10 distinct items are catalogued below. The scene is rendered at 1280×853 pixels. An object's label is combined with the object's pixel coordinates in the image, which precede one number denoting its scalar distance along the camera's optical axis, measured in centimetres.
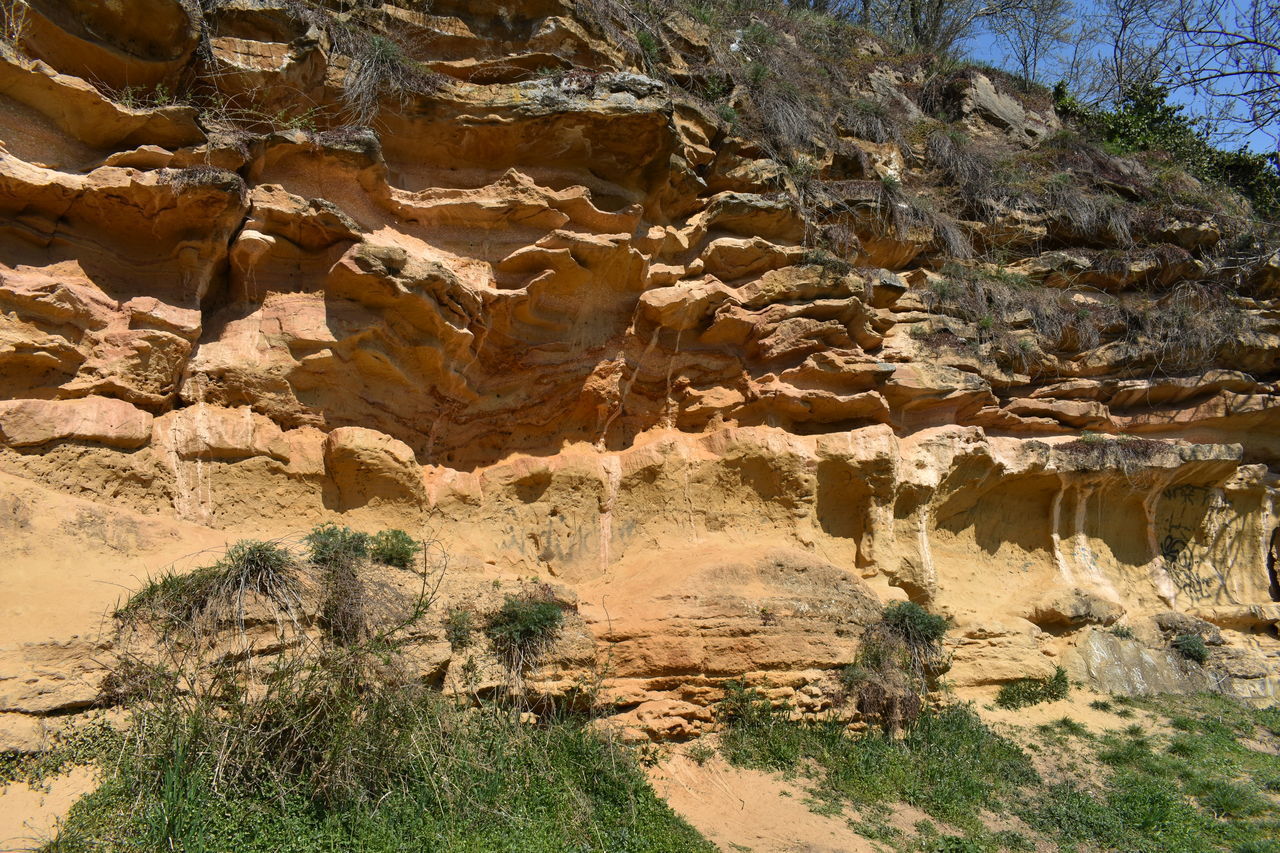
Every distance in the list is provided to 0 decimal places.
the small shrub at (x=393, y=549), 612
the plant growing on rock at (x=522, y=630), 598
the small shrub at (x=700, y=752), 623
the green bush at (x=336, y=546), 560
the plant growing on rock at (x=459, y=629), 587
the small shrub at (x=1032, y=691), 841
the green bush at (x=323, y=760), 419
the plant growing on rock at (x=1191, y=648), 976
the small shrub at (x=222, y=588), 484
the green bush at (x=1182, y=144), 1389
